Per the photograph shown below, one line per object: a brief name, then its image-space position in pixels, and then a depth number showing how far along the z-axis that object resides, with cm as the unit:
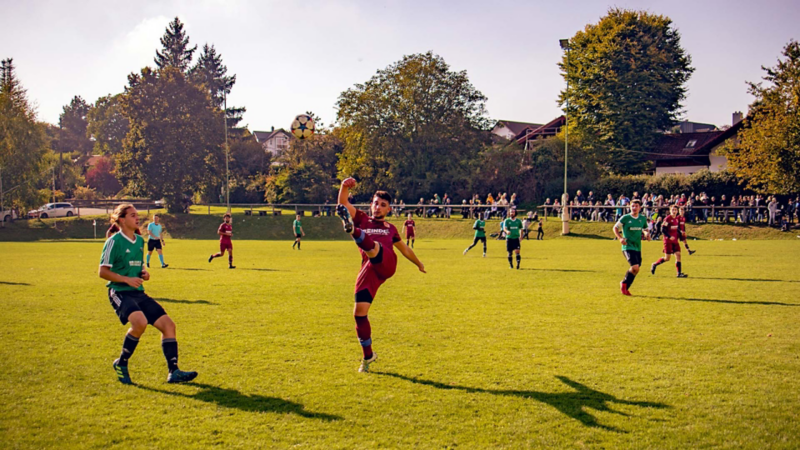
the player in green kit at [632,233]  1420
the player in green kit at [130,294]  707
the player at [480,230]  2533
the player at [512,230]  2022
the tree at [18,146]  5541
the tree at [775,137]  3719
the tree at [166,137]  5641
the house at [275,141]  12381
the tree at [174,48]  9206
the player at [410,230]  3098
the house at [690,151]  5541
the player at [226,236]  2120
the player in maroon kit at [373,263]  756
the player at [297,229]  2993
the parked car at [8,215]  5409
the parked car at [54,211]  5834
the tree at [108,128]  11662
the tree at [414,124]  5572
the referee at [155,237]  2114
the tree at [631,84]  5550
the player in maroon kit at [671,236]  1698
